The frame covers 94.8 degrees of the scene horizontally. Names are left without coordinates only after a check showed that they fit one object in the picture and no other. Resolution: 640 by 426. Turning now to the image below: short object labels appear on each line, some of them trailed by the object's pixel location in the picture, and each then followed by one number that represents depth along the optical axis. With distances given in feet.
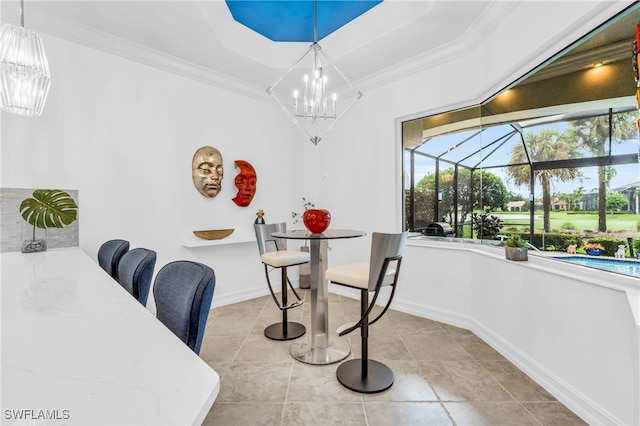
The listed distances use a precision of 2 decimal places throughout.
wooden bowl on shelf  11.03
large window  5.45
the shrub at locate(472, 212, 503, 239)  9.00
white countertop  1.45
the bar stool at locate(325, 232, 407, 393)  6.06
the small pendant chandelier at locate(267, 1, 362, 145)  11.32
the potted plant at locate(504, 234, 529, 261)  7.51
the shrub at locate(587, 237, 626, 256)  5.56
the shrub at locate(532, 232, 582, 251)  6.41
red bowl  7.35
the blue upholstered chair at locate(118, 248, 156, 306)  4.71
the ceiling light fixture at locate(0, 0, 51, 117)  5.21
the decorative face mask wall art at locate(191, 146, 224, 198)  11.14
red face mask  12.28
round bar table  7.70
